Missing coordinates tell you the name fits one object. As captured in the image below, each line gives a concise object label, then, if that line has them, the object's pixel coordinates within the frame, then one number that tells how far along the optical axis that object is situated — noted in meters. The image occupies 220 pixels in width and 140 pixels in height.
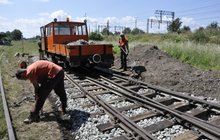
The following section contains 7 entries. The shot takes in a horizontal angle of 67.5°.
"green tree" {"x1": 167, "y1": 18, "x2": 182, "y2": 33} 34.68
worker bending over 3.64
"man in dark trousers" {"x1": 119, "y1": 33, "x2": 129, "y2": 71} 7.94
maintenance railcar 7.45
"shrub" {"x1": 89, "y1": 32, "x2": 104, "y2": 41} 24.25
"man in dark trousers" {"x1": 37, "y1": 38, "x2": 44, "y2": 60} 12.00
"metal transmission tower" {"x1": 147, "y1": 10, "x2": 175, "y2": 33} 38.90
